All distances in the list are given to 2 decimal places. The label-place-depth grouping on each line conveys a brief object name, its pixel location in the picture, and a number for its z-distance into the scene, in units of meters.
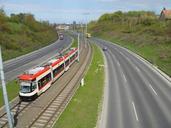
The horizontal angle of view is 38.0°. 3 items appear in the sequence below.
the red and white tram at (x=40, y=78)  33.47
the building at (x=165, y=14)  135.88
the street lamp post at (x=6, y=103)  21.16
